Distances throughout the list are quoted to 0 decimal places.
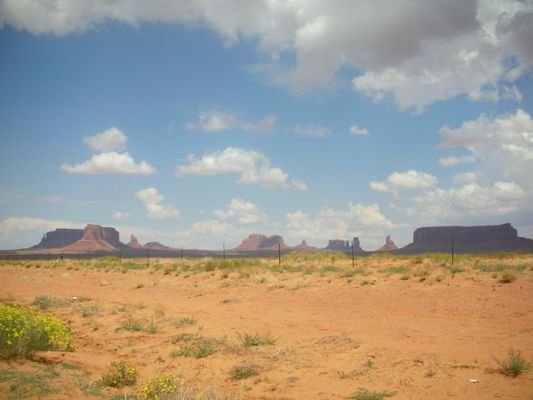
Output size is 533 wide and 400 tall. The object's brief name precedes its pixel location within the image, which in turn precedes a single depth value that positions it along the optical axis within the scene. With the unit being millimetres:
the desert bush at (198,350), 10250
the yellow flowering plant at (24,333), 8484
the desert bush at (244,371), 8750
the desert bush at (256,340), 11039
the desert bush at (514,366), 7844
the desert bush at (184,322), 13710
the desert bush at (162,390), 6332
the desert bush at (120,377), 7832
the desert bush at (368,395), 7135
